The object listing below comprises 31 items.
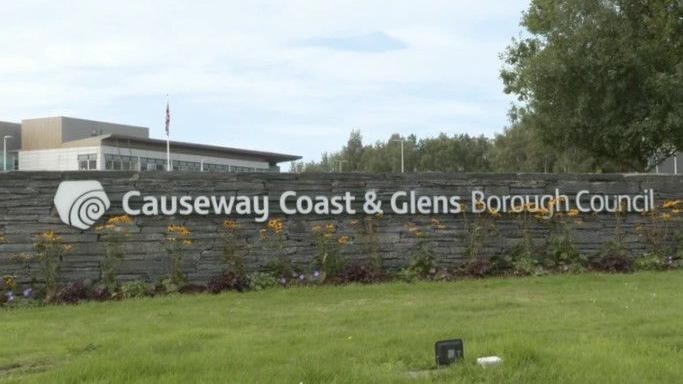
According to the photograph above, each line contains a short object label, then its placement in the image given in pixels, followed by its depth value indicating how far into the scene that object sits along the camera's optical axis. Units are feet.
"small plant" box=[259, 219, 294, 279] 38.75
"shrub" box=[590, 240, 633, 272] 41.37
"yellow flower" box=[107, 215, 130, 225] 37.50
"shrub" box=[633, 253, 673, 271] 41.69
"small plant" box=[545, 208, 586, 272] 41.42
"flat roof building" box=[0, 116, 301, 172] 249.55
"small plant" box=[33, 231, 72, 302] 35.47
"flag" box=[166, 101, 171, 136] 142.23
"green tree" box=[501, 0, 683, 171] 59.88
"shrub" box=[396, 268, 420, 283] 38.75
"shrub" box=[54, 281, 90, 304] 34.42
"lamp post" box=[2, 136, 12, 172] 268.09
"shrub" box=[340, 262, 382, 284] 38.19
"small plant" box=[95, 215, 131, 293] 36.32
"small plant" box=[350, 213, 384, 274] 39.88
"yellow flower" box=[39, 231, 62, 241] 36.40
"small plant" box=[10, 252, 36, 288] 35.96
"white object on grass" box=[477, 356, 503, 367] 17.95
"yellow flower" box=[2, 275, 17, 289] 35.40
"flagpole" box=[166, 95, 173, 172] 142.69
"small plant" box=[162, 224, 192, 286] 37.09
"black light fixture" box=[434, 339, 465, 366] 18.26
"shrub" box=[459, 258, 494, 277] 39.86
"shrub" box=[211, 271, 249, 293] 36.58
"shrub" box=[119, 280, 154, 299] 35.37
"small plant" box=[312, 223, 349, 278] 38.83
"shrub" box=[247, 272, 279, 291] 36.88
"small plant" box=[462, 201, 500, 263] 41.11
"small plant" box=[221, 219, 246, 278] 37.93
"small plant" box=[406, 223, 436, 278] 39.81
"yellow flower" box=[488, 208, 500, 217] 42.29
